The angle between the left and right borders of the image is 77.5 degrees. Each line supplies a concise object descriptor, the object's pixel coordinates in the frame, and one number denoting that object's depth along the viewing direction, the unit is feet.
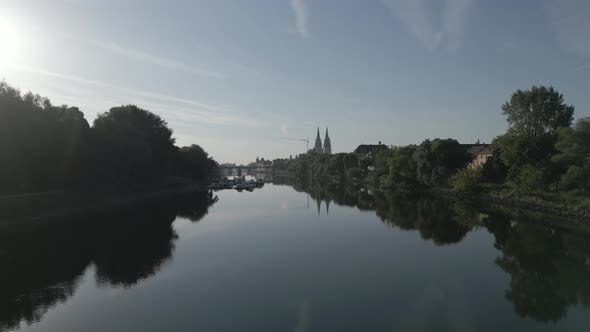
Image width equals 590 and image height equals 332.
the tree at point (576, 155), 159.84
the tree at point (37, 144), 160.97
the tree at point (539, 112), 237.86
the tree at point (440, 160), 279.69
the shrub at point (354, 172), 463.83
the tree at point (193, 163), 398.19
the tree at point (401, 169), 322.14
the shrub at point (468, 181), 239.30
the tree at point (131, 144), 228.02
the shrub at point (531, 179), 184.75
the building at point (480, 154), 317.22
